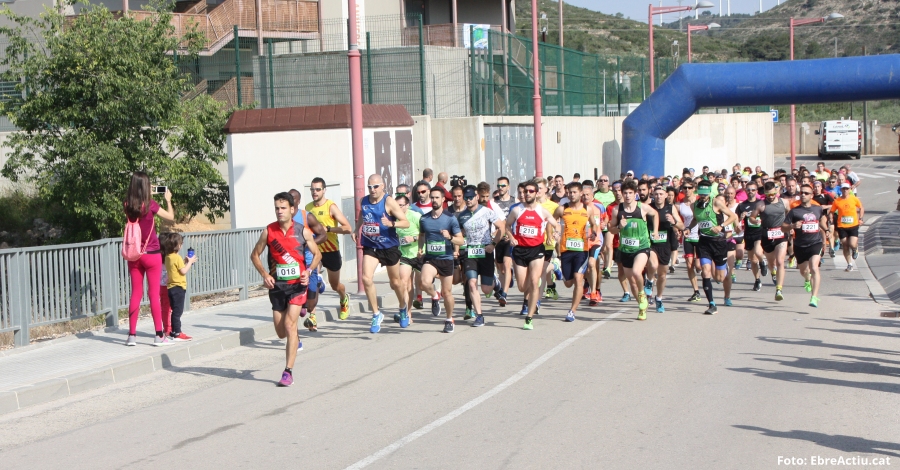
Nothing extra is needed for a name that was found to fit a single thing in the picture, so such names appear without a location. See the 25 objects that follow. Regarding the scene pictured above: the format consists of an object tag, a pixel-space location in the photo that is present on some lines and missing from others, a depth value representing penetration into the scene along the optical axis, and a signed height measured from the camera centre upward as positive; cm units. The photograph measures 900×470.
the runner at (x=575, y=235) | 1382 -82
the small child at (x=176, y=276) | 1196 -106
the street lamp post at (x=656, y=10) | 3784 +624
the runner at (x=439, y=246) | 1257 -82
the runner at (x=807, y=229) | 1480 -88
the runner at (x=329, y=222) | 1275 -50
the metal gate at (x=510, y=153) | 2591 +70
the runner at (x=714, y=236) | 1467 -94
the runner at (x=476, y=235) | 1305 -74
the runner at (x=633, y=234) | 1367 -83
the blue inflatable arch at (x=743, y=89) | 2545 +216
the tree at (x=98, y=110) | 1995 +166
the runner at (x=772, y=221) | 1557 -79
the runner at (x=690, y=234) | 1507 -93
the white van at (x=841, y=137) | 6750 +211
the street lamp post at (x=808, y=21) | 3628 +558
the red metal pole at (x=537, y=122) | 2580 +144
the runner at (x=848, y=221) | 1975 -105
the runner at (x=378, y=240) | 1280 -74
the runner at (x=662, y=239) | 1412 -93
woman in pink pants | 1138 -72
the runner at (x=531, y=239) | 1285 -79
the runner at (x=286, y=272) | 956 -84
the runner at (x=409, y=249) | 1279 -87
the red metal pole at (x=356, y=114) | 1586 +112
